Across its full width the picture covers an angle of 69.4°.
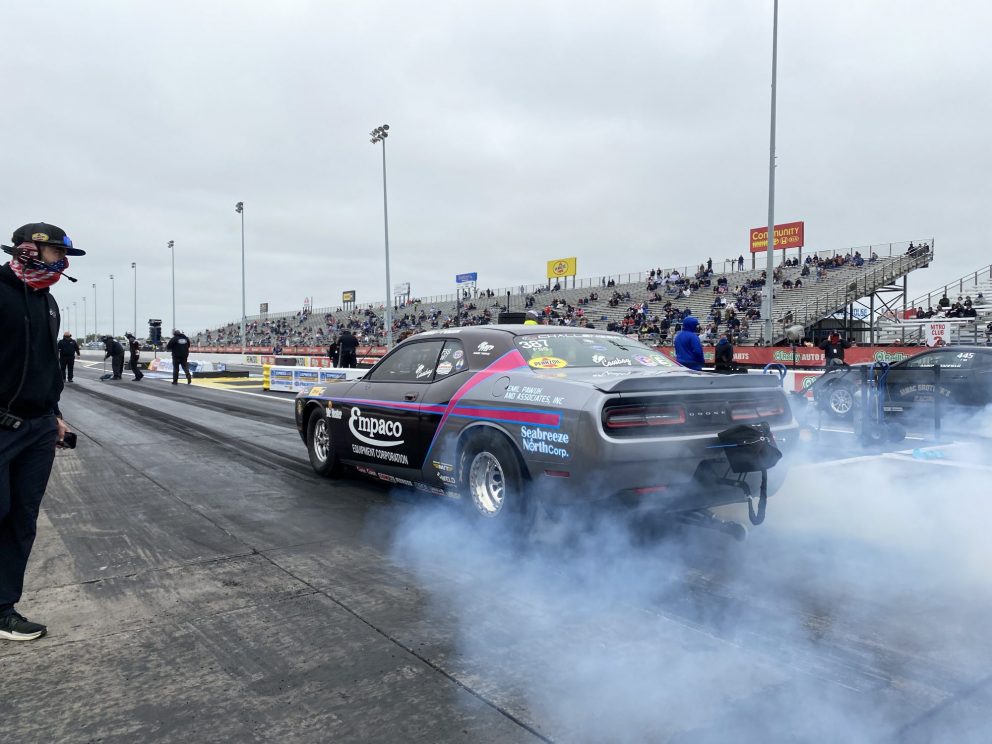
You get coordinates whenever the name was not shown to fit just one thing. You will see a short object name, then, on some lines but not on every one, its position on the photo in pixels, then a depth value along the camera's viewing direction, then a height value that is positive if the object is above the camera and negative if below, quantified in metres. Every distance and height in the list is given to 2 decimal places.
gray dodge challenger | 3.96 -0.51
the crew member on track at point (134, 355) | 25.94 -0.60
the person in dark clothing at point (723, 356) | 12.32 -0.25
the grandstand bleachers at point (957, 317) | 21.68 +0.98
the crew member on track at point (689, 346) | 9.48 -0.06
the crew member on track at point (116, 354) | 25.41 -0.56
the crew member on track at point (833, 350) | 16.70 -0.19
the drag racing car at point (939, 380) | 9.34 -0.50
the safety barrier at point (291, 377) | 19.09 -1.05
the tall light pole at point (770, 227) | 20.44 +3.34
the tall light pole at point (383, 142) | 30.94 +9.26
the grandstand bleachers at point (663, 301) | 30.39 +2.31
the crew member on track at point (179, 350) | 22.05 -0.35
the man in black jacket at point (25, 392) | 3.06 -0.23
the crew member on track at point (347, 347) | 18.97 -0.19
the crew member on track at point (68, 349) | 20.09 -0.30
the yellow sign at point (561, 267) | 63.53 +6.66
